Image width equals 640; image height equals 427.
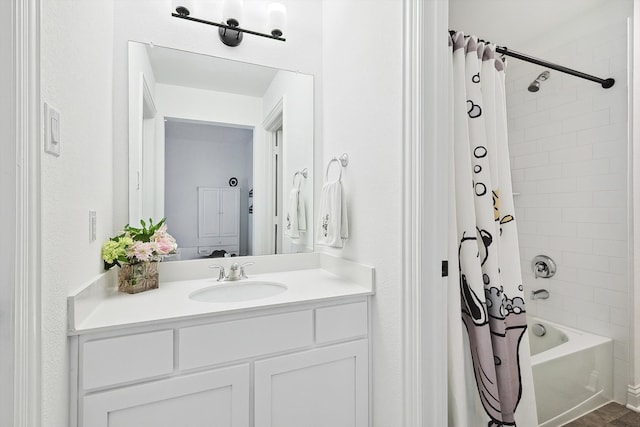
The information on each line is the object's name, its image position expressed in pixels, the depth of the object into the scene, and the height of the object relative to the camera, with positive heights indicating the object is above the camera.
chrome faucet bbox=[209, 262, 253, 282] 1.53 -0.30
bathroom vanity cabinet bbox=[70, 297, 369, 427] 0.94 -0.55
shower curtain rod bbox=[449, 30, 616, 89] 1.41 +0.78
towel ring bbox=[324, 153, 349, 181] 1.59 +0.28
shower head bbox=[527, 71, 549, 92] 2.02 +0.88
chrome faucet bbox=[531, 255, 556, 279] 2.12 -0.38
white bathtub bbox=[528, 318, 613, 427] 1.59 -0.91
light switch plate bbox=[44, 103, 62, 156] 0.75 +0.21
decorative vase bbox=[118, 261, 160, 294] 1.27 -0.27
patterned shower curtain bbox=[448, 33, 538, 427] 1.21 -0.23
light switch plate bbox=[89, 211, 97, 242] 1.09 -0.04
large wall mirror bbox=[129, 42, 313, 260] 1.53 +0.34
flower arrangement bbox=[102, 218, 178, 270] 1.23 -0.13
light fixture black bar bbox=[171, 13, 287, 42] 1.57 +1.00
